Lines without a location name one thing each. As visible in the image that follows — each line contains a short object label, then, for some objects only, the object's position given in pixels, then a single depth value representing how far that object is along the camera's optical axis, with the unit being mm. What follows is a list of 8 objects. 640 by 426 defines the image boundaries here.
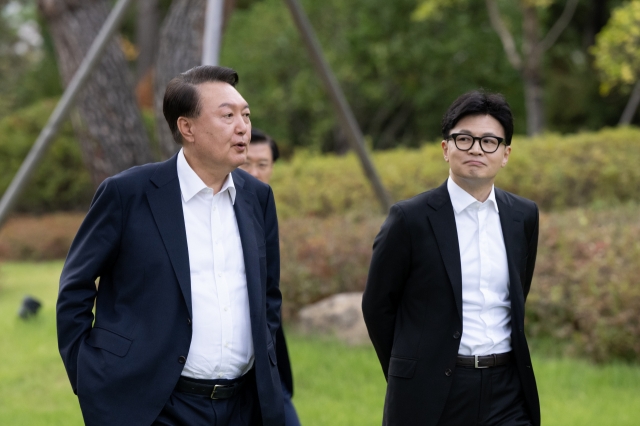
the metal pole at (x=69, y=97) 13516
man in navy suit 5352
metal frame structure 12516
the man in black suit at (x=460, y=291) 6051
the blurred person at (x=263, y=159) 7859
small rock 13969
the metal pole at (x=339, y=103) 14133
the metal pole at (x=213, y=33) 12305
